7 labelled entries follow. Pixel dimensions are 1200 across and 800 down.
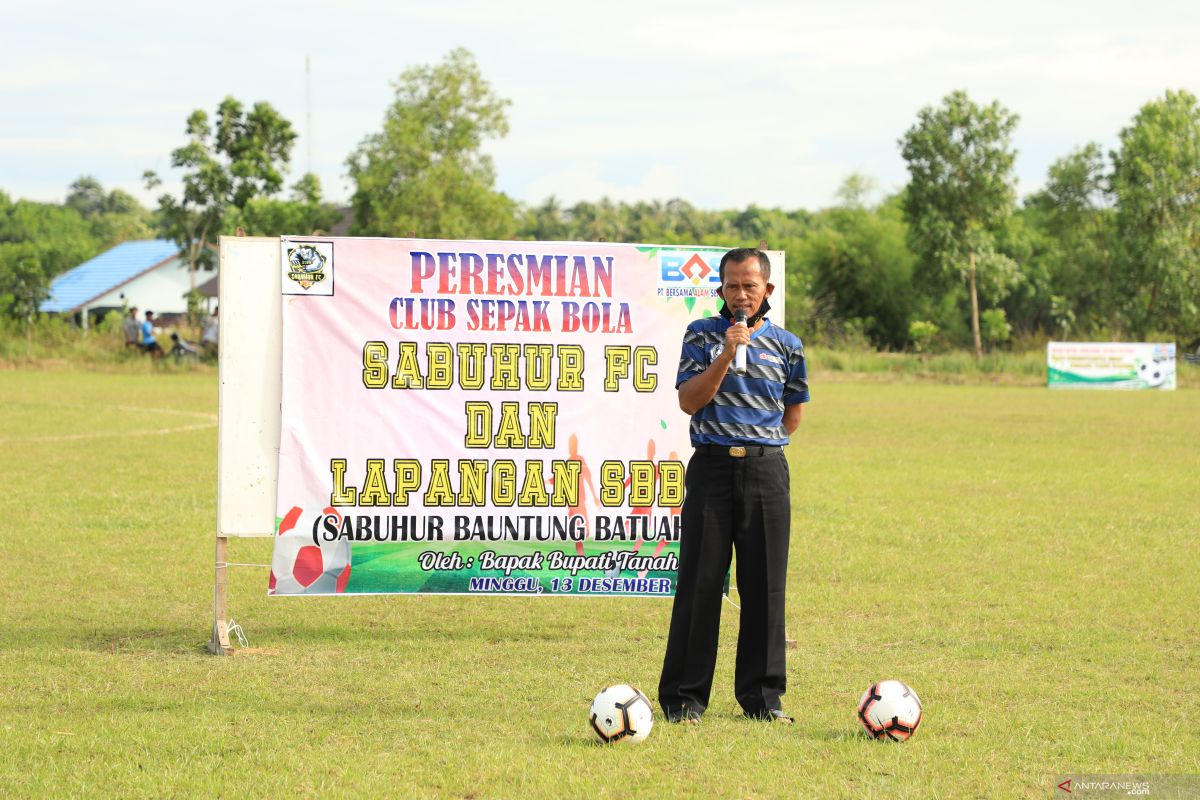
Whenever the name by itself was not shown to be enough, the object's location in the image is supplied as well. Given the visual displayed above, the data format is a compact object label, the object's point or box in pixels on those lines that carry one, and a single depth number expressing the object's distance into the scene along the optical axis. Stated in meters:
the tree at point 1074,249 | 65.69
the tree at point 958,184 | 53.66
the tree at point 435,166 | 52.34
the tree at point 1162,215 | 57.47
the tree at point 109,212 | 103.12
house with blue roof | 69.62
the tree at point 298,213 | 57.28
